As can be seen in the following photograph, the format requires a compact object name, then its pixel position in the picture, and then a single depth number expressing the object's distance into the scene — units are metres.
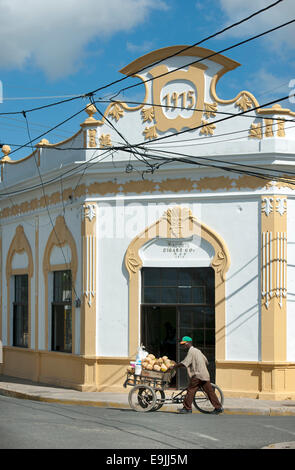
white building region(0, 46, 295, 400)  17.81
